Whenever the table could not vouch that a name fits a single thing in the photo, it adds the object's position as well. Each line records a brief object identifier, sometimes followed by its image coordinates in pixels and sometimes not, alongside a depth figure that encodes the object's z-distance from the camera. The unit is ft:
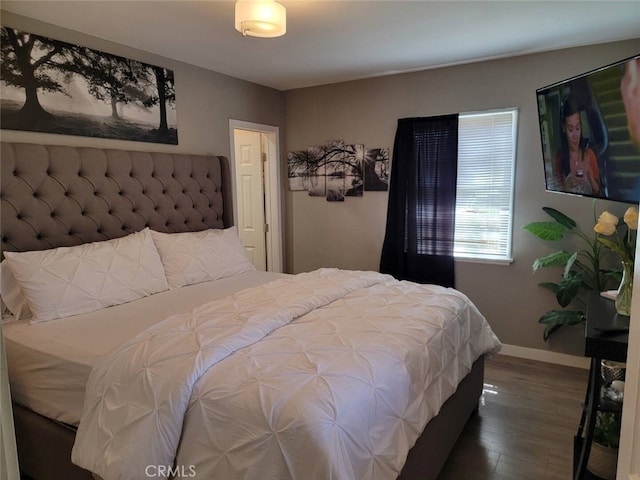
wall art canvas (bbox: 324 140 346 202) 13.35
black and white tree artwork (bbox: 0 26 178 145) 7.58
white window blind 11.03
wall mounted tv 5.29
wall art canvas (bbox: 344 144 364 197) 13.01
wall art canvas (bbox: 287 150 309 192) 14.08
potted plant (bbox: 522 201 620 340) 9.79
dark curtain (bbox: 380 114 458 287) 11.61
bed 4.25
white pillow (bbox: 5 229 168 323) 6.79
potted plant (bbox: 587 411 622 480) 5.94
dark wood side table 4.80
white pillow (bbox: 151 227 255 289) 9.17
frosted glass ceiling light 6.59
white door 14.38
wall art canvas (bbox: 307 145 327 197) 13.74
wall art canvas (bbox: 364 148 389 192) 12.62
